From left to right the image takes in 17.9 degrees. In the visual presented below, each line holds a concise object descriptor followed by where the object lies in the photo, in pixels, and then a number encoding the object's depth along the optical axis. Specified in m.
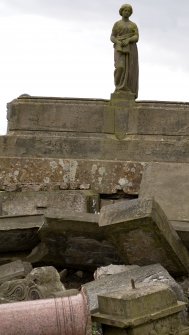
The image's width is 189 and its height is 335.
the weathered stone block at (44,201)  6.73
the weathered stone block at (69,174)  7.17
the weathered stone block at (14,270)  4.99
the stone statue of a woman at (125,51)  7.92
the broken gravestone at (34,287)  4.26
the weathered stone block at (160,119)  7.63
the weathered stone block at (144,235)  4.63
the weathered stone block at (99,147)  7.50
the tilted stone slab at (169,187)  5.89
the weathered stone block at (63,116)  7.72
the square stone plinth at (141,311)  3.51
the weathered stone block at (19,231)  5.52
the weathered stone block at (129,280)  4.35
